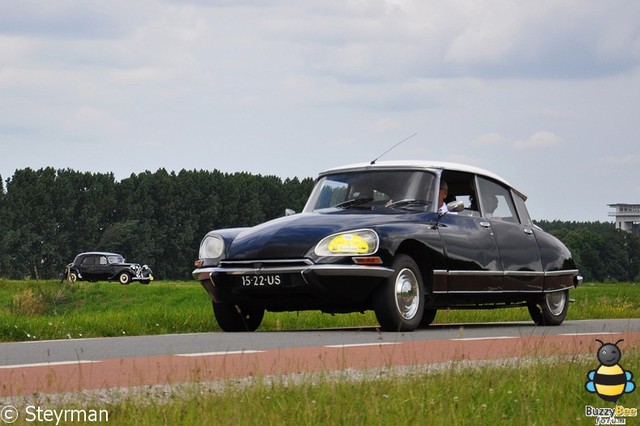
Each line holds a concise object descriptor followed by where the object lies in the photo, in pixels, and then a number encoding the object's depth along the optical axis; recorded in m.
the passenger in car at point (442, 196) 13.26
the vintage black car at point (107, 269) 69.31
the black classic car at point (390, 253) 11.78
